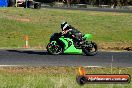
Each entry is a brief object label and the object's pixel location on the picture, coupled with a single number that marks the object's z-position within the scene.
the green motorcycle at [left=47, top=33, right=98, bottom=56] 20.69
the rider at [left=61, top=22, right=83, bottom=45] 20.66
